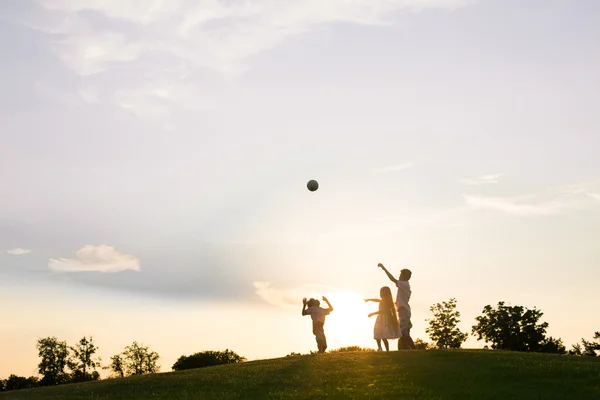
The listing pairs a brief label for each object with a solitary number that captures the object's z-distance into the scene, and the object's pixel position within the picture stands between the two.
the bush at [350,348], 40.05
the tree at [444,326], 71.38
